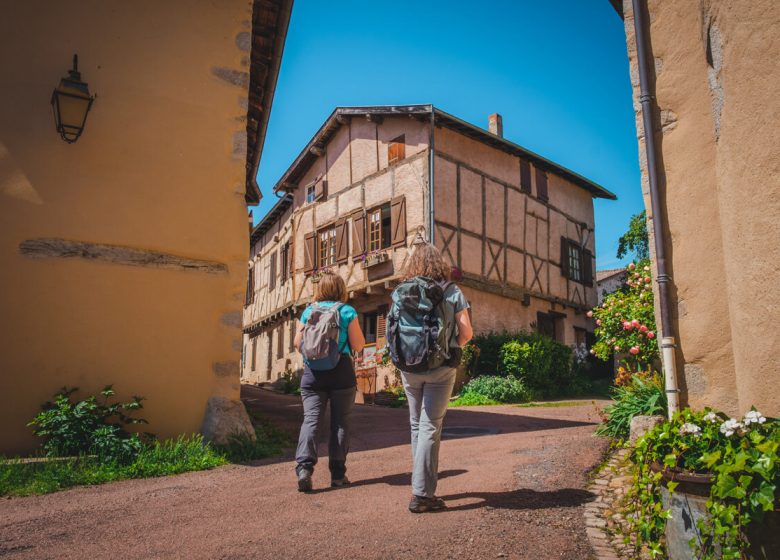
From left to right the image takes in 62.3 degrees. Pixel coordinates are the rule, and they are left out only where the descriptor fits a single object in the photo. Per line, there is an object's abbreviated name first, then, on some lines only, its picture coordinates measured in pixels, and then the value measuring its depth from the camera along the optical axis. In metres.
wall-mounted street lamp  5.56
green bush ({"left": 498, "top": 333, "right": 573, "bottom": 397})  14.56
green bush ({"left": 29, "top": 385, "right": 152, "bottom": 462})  5.16
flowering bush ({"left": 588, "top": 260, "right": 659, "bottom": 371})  8.27
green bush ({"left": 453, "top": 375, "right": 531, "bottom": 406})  13.35
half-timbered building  15.25
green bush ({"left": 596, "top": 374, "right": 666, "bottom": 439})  5.53
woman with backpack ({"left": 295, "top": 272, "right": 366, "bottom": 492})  4.31
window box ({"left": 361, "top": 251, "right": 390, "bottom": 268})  15.28
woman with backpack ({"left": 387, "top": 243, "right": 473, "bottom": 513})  3.60
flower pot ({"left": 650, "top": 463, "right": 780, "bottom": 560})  2.51
